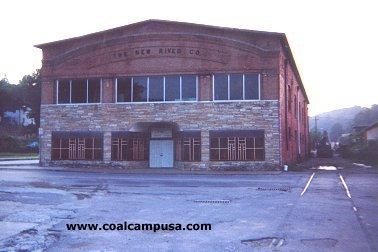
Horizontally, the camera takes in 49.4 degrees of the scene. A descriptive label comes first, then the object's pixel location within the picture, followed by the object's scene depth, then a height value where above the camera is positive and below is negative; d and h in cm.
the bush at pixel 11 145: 5511 +49
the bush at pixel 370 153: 3468 -49
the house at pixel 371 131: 5317 +213
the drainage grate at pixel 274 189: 1566 -161
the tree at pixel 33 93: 6019 +831
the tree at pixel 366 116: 10829 +845
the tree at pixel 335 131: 14238 +566
